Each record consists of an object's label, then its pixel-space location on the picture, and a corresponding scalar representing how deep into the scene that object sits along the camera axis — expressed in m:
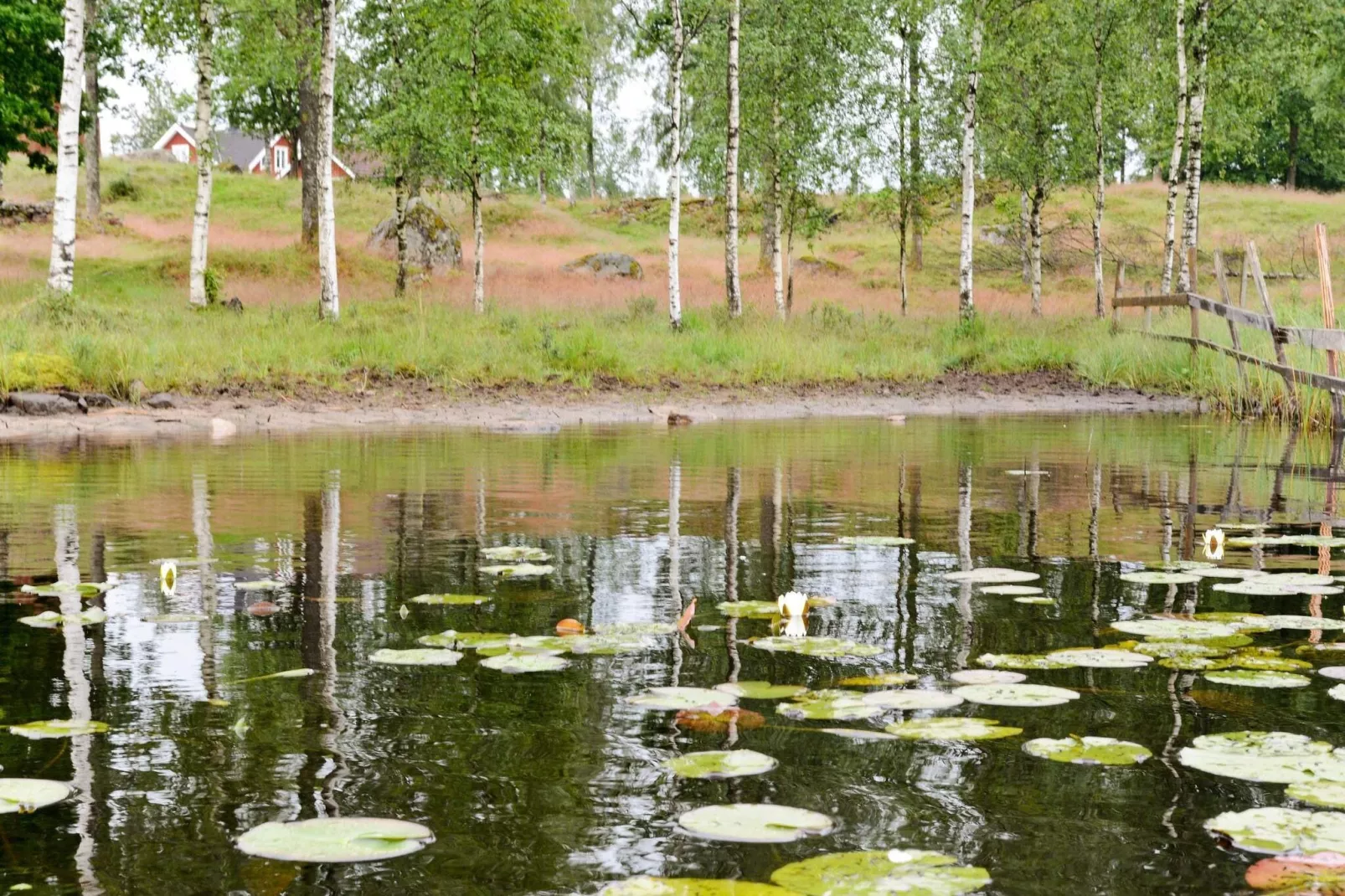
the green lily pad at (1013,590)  6.06
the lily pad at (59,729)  3.72
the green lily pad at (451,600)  5.79
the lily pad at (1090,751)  3.52
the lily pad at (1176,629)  5.11
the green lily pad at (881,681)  4.42
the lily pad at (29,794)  3.10
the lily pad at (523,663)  4.56
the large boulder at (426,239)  41.88
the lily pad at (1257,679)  4.36
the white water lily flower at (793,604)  5.05
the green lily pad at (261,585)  6.09
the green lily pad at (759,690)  4.23
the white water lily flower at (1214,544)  6.95
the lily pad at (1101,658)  4.64
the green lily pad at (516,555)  7.01
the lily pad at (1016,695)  4.11
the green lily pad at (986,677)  4.39
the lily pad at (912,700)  4.05
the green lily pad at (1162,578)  6.40
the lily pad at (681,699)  4.04
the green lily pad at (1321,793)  3.11
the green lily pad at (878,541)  7.58
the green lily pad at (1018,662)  4.63
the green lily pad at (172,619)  5.31
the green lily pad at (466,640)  4.91
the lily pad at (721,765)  3.38
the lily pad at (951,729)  3.76
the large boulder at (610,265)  45.86
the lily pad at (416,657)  4.64
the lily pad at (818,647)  4.84
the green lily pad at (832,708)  3.98
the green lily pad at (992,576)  6.34
